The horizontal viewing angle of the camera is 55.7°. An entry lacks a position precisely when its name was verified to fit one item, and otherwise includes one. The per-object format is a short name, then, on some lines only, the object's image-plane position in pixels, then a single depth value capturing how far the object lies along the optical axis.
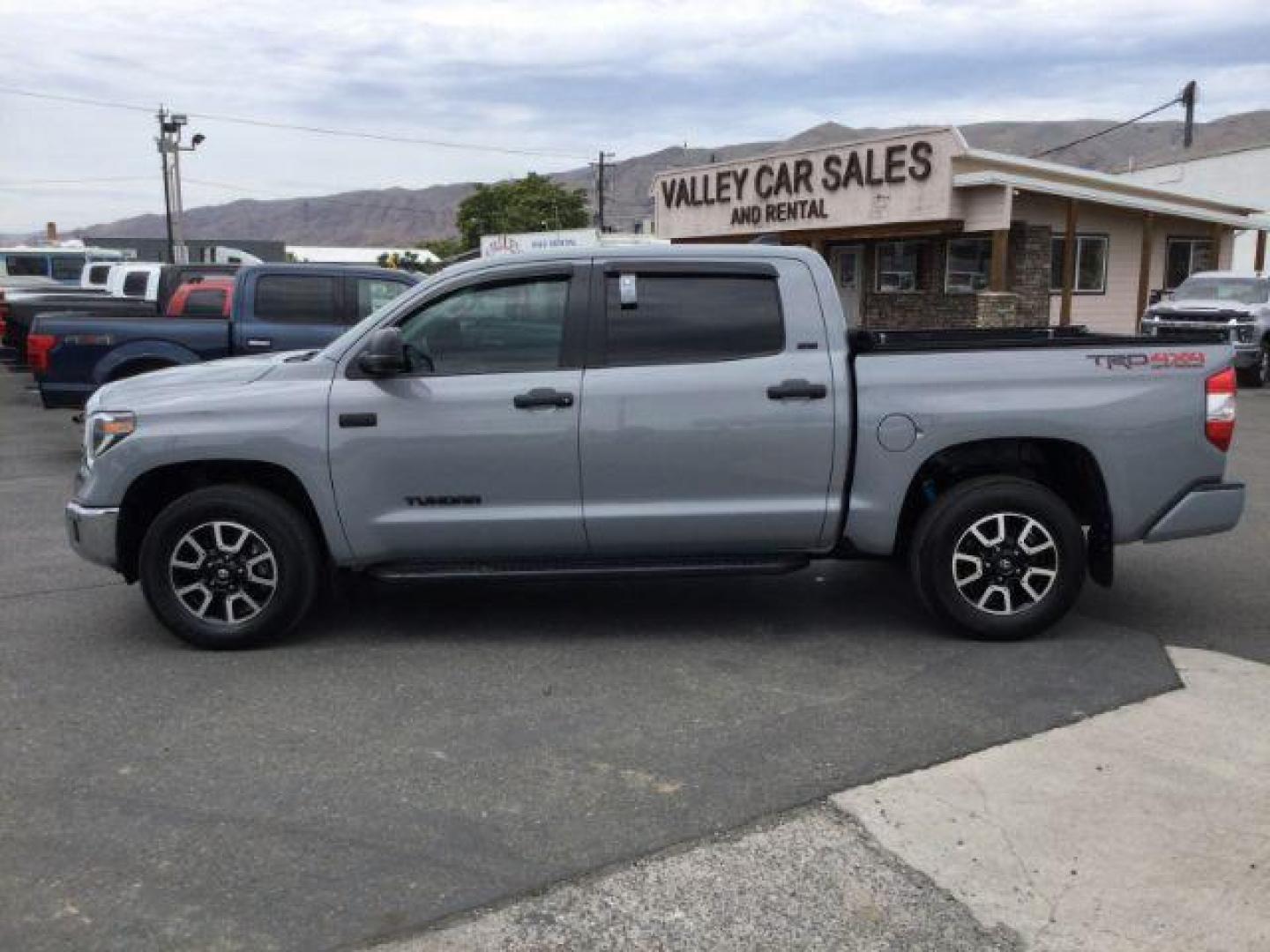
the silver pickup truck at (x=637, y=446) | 5.38
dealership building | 23.83
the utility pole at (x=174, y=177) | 46.97
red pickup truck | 12.10
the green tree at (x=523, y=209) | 71.38
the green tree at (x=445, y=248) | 80.22
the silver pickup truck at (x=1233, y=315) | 18.66
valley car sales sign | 24.09
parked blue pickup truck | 10.42
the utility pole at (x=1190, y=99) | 54.38
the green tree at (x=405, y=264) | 21.34
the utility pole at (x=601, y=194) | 71.50
